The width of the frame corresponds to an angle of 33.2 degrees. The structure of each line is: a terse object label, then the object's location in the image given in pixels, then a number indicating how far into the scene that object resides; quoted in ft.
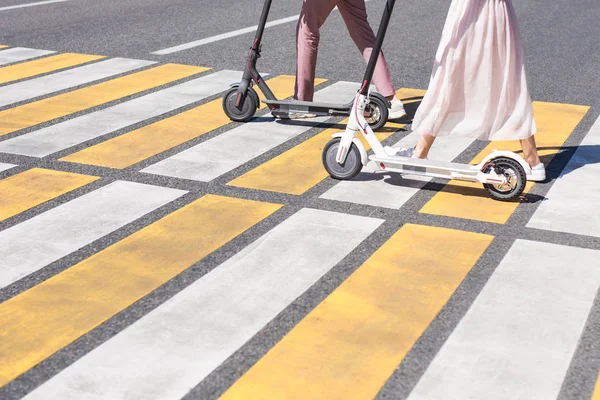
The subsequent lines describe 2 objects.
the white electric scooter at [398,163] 18.65
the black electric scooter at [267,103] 23.77
